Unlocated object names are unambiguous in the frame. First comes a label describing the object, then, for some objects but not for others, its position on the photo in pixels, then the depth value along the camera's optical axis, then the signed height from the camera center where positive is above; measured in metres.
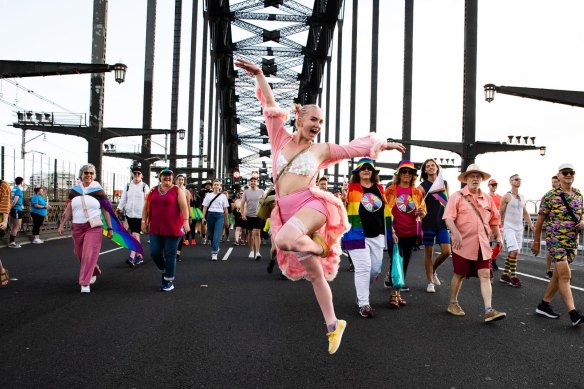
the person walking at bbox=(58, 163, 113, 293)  7.65 -0.43
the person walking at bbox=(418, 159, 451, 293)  8.30 -0.55
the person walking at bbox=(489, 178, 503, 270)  11.71 +0.06
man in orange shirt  6.08 -0.40
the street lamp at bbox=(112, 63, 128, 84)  16.88 +3.53
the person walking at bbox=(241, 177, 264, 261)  13.20 -0.68
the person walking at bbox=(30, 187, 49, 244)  16.30 -0.76
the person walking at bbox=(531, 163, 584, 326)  6.05 -0.35
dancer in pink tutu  3.93 -0.07
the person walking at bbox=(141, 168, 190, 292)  7.84 -0.53
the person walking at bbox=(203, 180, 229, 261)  13.05 -0.49
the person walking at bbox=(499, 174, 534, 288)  9.80 -0.32
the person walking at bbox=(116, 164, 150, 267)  11.62 -0.30
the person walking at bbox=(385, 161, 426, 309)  7.48 -0.19
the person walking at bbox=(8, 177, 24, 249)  15.22 -0.74
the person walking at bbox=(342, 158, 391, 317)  6.19 -0.39
